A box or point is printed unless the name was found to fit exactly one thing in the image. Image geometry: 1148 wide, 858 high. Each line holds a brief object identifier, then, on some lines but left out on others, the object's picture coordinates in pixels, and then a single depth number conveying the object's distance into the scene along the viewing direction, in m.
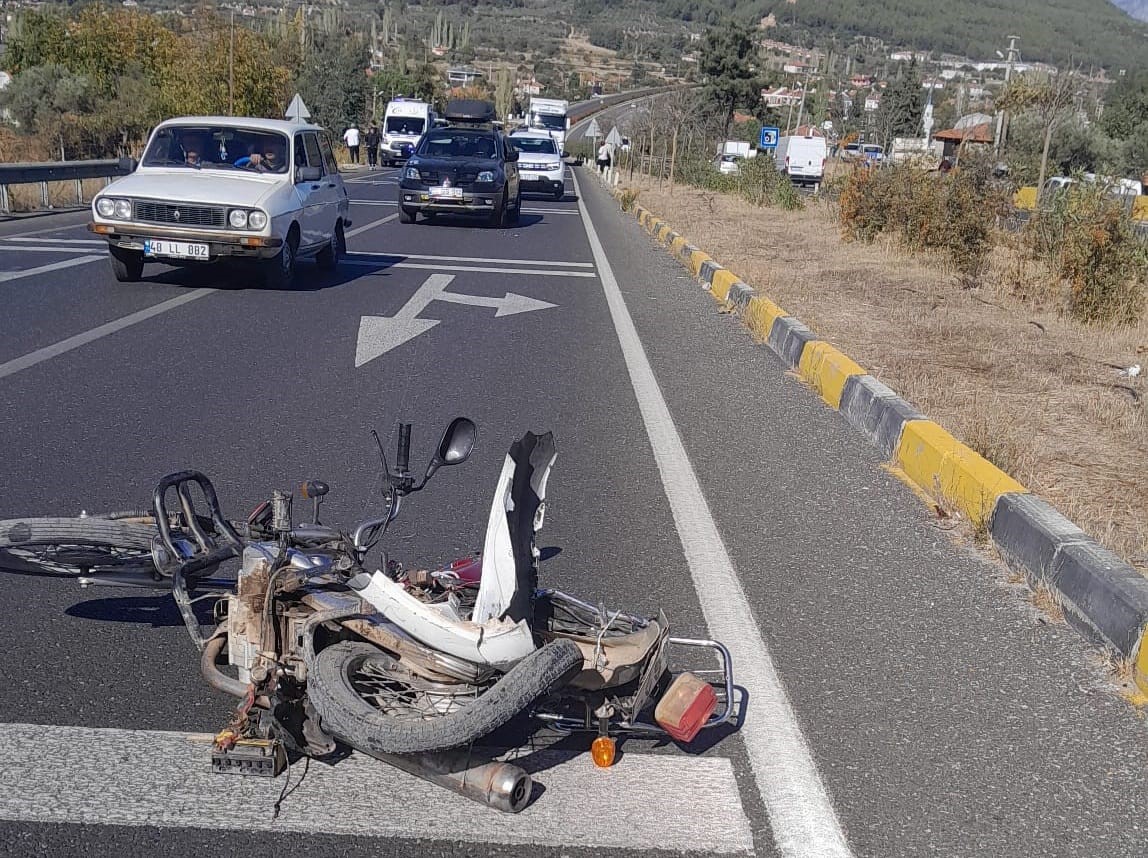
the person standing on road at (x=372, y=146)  48.53
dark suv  21.72
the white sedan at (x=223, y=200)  11.83
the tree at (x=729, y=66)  70.50
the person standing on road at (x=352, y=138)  45.84
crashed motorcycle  3.13
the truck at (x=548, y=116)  58.31
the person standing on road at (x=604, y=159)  48.28
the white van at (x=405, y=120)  48.28
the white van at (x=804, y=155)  61.66
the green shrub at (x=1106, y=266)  11.76
